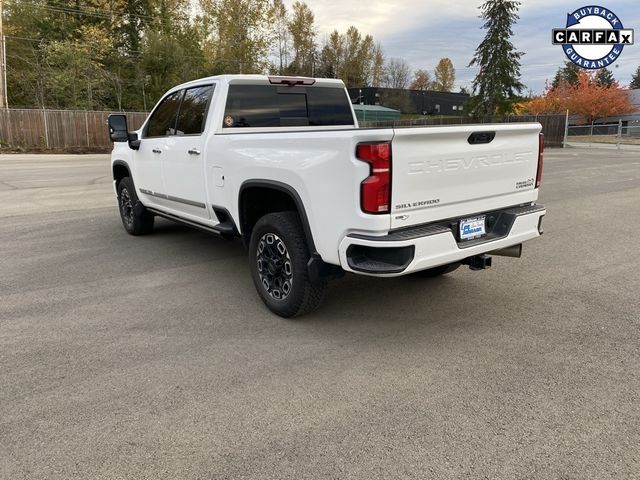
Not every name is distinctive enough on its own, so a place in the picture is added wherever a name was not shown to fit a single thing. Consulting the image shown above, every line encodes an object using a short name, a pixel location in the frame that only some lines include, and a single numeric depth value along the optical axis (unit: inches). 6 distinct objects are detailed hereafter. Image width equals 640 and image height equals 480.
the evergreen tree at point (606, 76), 3397.6
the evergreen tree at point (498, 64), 1633.9
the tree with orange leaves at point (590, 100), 2079.2
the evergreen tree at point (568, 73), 3234.7
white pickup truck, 131.3
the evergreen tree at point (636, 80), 3961.6
